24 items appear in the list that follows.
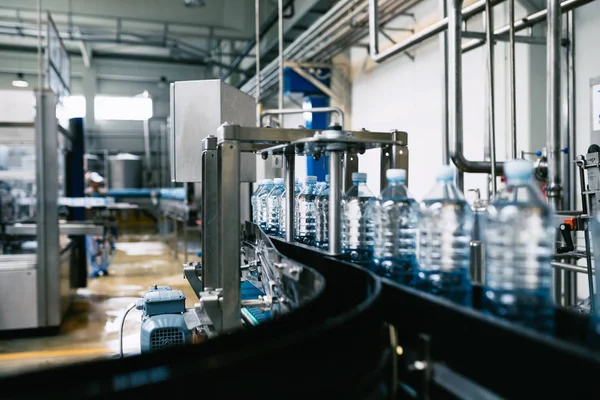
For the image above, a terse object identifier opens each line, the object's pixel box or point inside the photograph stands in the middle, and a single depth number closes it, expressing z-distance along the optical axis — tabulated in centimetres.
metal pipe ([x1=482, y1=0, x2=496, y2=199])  169
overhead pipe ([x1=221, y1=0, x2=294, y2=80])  558
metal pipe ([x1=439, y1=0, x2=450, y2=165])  196
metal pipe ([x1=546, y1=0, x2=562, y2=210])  160
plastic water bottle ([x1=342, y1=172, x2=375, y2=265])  134
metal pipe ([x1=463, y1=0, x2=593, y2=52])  259
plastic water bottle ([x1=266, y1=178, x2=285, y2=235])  205
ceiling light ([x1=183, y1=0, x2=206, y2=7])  590
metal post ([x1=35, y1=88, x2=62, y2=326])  359
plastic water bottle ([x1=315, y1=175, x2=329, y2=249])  158
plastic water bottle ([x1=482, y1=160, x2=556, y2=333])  82
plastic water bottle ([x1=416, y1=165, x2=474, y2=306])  99
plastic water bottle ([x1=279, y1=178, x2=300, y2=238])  189
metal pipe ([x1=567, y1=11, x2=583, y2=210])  297
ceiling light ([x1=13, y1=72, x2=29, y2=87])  905
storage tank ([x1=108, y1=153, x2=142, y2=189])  1102
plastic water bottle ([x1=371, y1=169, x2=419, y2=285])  115
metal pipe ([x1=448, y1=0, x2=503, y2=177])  167
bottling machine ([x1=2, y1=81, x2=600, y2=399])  60
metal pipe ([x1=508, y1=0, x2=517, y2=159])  187
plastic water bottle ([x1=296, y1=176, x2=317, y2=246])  173
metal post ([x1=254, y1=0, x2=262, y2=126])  324
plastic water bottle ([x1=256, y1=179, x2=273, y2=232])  214
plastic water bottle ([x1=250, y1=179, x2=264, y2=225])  226
